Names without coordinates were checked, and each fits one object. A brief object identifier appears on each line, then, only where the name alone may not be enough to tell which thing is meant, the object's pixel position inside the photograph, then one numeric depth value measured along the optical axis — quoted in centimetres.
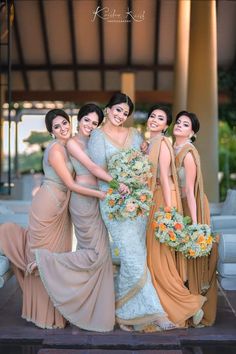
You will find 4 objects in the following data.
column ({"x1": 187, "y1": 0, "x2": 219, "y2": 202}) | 963
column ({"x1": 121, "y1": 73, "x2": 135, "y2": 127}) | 1653
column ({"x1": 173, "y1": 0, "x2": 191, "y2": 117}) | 1260
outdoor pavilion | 1412
